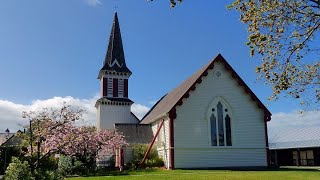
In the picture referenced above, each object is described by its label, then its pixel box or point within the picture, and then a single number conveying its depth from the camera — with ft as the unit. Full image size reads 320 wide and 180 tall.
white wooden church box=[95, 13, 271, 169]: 64.41
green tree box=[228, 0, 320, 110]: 33.60
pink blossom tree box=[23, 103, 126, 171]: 37.07
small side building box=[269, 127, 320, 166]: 96.95
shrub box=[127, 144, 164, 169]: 66.79
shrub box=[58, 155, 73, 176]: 57.94
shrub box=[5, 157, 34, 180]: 30.58
